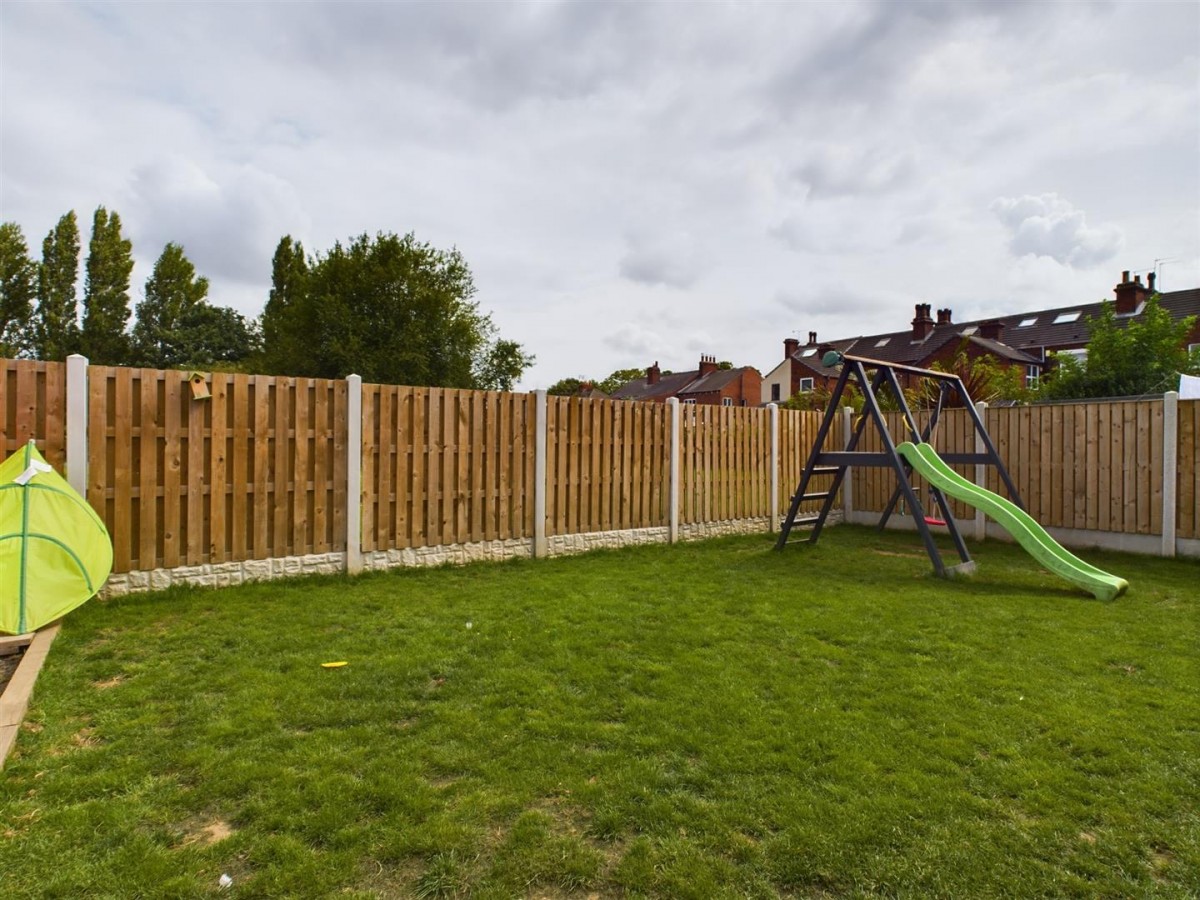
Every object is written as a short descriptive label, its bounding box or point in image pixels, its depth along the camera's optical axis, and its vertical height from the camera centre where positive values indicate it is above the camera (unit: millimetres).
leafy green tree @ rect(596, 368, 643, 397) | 64500 +6990
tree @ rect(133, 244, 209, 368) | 37625 +8110
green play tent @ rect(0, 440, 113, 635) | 4160 -725
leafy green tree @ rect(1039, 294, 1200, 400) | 12203 +1753
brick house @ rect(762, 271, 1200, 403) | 29609 +6092
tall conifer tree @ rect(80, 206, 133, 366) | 32438 +7885
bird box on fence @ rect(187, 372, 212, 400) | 5484 +497
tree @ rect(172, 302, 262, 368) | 38688 +6777
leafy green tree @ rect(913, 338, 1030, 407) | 14102 +1539
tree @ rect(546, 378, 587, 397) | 64125 +6260
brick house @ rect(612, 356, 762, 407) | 46938 +4654
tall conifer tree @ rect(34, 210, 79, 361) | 30688 +7303
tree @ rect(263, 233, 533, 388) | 24469 +5152
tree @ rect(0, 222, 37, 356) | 28953 +7120
